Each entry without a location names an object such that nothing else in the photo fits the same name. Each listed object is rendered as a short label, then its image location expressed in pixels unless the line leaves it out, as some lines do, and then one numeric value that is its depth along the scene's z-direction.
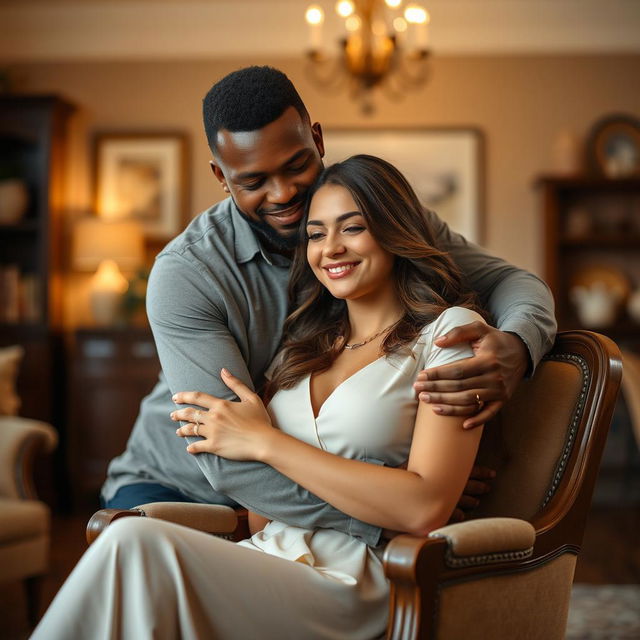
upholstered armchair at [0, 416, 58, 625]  3.00
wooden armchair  1.37
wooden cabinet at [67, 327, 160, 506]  5.02
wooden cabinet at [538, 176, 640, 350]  5.21
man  1.59
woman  1.35
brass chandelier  3.96
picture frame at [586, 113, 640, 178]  5.29
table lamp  5.04
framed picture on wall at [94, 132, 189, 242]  5.51
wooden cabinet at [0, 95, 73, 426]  5.18
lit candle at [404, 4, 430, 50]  3.74
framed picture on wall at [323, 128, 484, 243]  5.41
